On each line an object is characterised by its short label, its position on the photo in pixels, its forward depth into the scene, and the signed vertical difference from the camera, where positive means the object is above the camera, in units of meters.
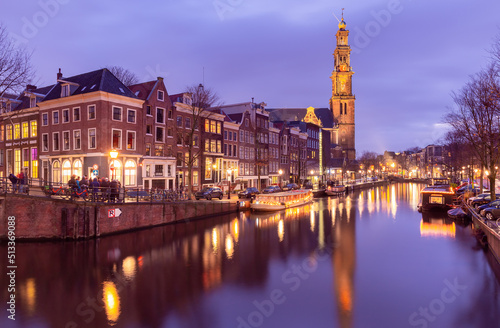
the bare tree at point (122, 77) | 62.72 +17.30
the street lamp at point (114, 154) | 25.98 +1.32
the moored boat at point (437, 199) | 43.53 -3.97
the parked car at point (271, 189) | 53.06 -3.12
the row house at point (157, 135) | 41.78 +4.45
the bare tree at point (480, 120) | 31.30 +4.69
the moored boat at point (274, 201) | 42.62 -4.05
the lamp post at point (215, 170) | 52.56 +0.05
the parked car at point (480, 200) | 38.06 -3.68
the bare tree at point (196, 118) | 43.03 +7.26
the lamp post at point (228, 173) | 57.09 -0.47
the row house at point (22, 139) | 43.16 +4.38
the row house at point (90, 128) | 36.75 +4.82
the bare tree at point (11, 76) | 22.94 +6.54
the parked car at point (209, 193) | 41.44 -2.79
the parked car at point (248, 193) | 47.91 -3.25
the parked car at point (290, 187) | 63.65 -3.23
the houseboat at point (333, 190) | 72.38 -4.53
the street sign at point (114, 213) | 25.85 -3.07
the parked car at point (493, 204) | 28.54 -3.07
